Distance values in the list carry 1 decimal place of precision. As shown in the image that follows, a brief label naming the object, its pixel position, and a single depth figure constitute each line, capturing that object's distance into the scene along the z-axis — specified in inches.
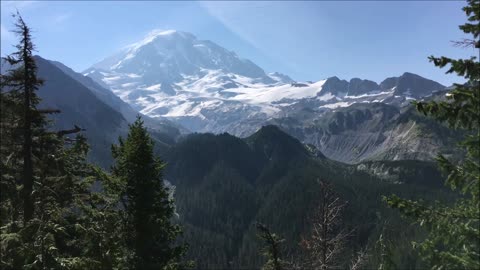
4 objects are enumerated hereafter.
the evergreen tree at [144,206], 935.7
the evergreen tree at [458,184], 438.9
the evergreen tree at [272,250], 933.6
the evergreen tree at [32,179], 548.4
